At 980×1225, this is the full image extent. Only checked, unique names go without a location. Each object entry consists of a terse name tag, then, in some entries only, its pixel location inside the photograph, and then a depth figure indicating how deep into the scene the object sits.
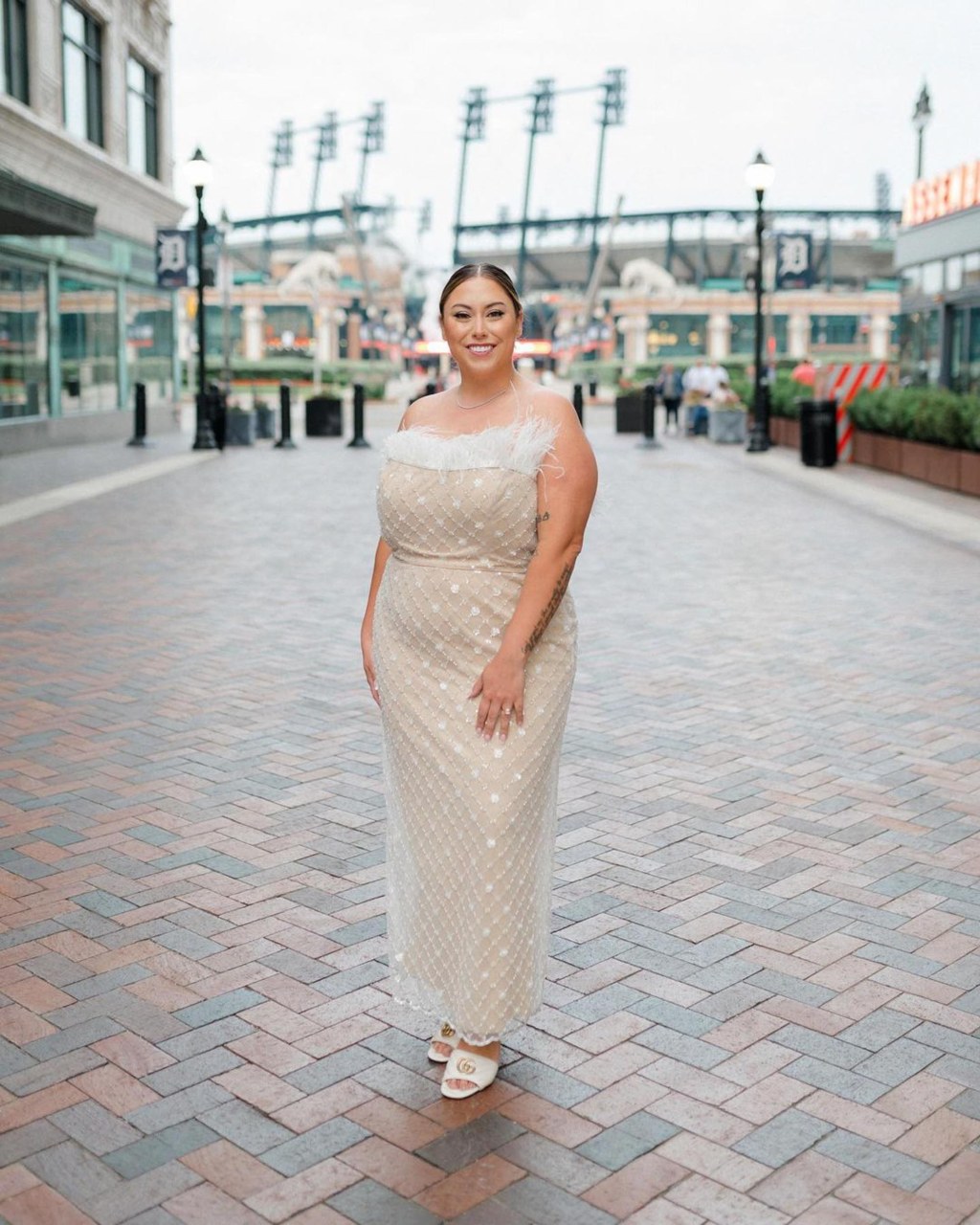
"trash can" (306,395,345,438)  30.61
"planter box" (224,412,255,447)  27.55
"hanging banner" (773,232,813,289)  32.06
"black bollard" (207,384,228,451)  26.41
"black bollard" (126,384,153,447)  26.58
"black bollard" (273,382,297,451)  25.74
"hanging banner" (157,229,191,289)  31.84
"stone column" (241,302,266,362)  107.88
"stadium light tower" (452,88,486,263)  99.00
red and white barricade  22.39
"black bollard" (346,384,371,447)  25.92
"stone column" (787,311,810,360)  103.69
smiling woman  3.26
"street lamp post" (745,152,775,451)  25.53
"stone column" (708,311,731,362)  100.93
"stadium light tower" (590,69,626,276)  98.78
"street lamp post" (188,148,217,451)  25.42
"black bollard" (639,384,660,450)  27.69
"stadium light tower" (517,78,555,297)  100.81
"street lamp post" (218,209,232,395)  40.78
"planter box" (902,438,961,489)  17.84
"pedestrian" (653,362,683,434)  33.84
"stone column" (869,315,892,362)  102.81
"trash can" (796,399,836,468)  21.58
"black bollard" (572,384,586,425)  31.04
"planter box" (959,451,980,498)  17.11
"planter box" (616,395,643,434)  32.91
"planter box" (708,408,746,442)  29.30
